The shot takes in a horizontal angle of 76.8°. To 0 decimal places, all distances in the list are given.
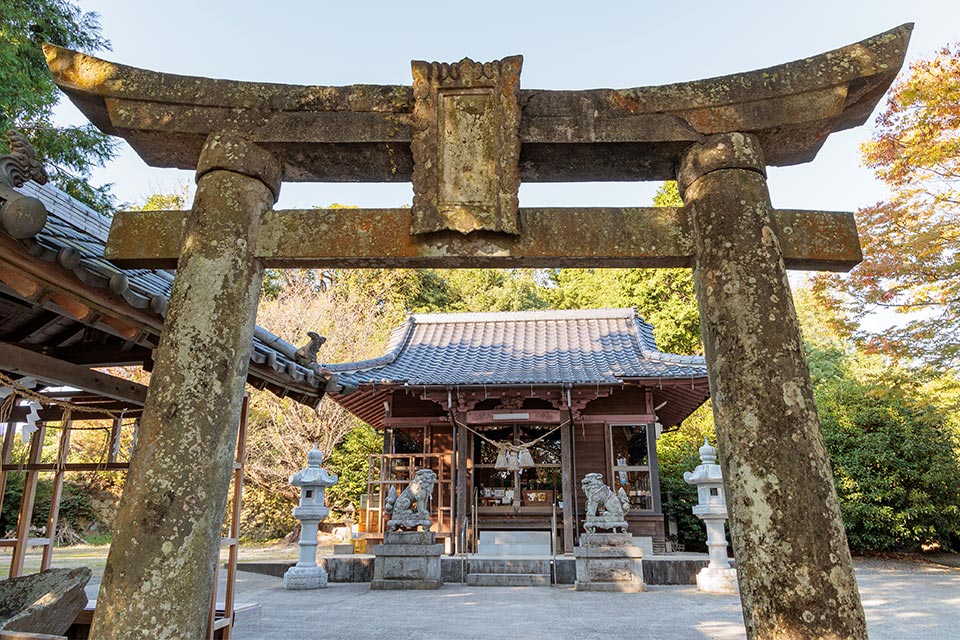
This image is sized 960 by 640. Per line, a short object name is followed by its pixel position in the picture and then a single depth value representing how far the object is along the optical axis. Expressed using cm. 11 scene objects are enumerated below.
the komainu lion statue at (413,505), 1016
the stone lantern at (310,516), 1006
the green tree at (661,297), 2328
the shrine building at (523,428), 1204
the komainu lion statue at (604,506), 989
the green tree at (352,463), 1978
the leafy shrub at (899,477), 1296
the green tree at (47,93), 936
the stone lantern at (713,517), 934
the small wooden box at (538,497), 1302
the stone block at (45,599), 370
